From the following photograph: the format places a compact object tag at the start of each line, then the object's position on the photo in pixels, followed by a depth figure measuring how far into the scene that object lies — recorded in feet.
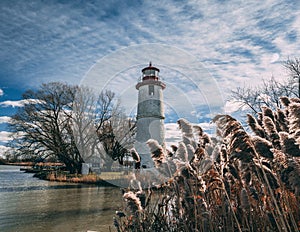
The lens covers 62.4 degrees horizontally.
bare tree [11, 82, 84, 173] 72.95
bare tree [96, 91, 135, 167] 88.12
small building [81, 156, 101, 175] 85.56
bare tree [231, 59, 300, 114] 63.31
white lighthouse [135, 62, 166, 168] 73.51
